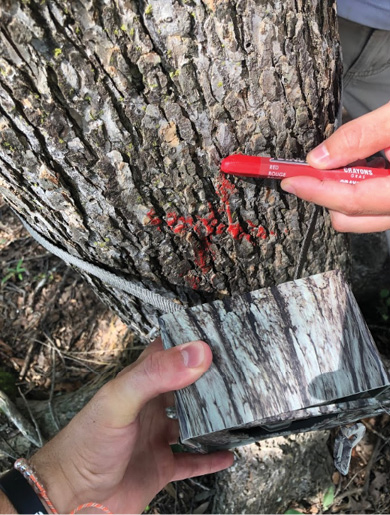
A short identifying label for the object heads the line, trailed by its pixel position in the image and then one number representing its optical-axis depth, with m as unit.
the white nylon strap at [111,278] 0.27
